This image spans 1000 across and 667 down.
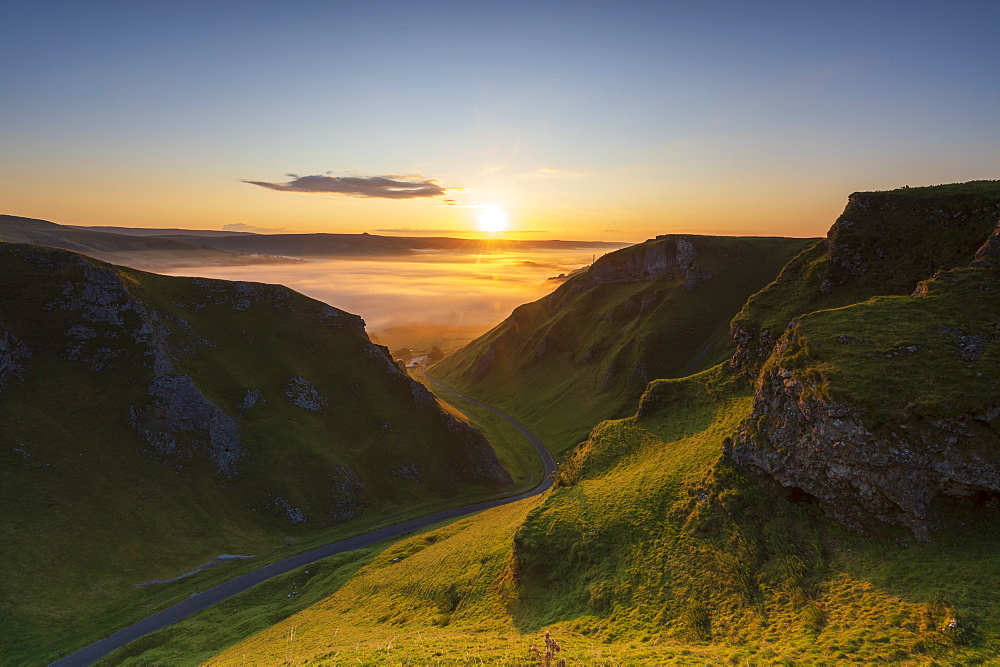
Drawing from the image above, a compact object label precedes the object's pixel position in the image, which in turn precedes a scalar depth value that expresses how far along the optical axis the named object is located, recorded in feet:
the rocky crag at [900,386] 94.17
